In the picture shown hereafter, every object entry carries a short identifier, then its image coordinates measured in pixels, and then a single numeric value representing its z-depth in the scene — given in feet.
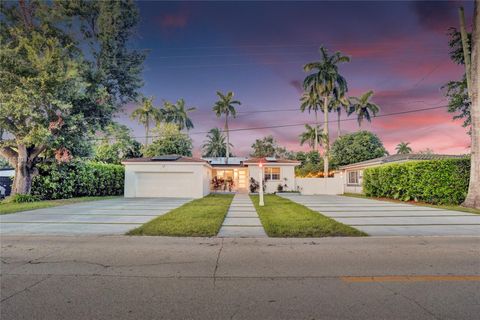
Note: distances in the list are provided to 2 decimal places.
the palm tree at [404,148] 202.39
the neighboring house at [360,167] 68.28
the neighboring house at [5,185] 58.90
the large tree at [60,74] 44.01
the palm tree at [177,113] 147.23
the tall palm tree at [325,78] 96.27
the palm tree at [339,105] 105.64
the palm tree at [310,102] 101.22
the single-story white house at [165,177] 67.00
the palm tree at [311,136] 137.61
